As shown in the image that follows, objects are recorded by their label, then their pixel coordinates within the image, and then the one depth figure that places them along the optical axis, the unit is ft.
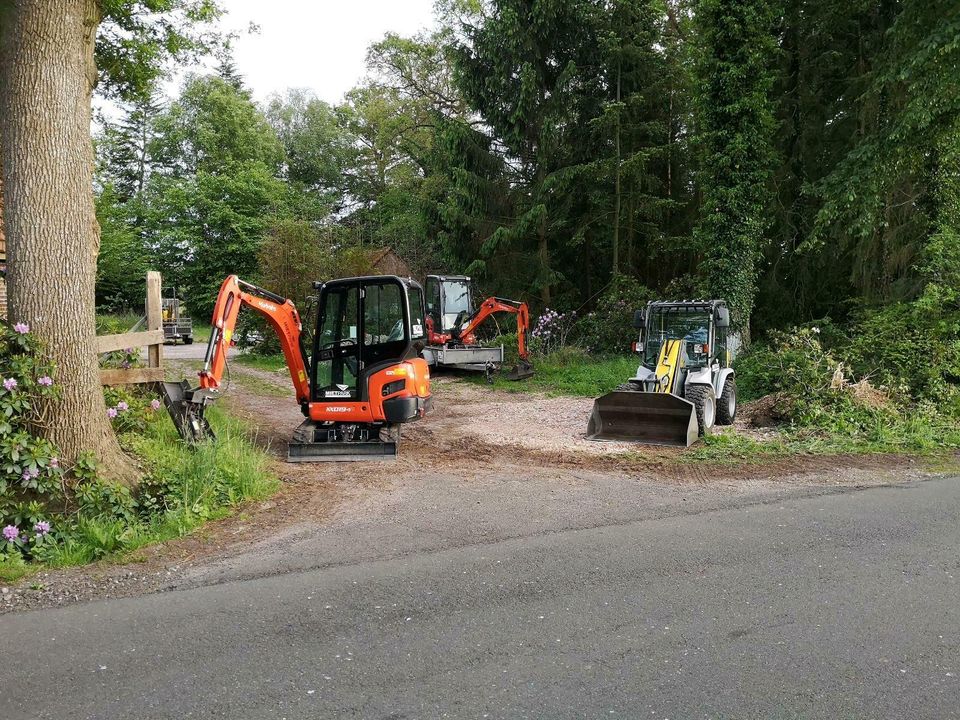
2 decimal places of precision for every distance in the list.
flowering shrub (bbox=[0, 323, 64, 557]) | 18.07
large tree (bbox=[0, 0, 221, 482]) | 19.65
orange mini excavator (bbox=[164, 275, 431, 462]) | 31.07
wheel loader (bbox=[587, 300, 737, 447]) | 33.40
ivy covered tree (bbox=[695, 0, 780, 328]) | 54.95
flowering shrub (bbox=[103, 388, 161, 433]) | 25.20
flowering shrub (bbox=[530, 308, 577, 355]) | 70.67
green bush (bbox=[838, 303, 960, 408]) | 39.34
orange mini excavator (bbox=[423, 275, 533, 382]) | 60.18
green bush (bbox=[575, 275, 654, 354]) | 72.74
